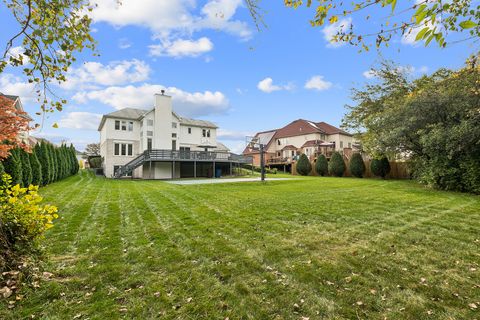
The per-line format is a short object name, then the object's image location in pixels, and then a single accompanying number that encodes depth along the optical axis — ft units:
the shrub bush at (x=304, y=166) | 88.58
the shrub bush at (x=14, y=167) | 31.24
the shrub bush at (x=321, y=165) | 83.10
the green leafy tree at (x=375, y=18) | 10.61
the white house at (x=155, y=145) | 77.10
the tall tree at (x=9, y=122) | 21.31
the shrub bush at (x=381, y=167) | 66.39
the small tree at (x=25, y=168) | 35.24
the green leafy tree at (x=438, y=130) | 36.81
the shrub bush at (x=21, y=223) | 10.05
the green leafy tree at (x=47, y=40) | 10.56
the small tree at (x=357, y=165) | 72.18
